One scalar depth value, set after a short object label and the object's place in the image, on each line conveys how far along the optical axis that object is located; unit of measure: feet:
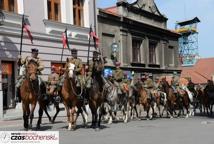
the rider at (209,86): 89.28
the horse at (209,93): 89.86
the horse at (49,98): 56.11
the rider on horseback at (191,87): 91.61
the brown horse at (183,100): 84.23
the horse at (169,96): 78.89
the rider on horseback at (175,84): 82.83
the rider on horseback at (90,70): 54.19
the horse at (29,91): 50.80
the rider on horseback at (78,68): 53.36
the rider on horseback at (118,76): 70.18
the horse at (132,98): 72.79
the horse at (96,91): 54.44
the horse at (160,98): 77.61
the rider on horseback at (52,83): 62.08
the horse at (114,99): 63.36
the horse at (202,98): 91.56
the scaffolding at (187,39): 256.73
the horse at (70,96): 53.31
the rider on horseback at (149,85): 75.97
